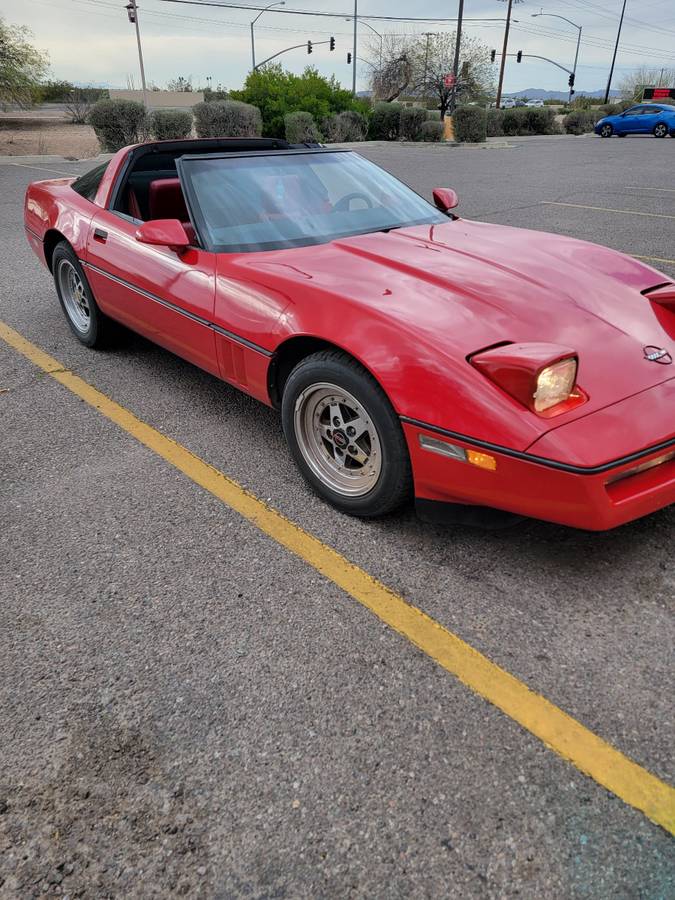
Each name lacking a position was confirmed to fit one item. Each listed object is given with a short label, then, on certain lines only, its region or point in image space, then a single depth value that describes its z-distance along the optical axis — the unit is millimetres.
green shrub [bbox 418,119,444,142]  27609
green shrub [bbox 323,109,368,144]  26969
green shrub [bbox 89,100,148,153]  21094
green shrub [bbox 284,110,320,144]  24484
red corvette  2066
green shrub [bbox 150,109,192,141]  22047
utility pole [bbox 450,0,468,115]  33097
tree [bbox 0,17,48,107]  32750
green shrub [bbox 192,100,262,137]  23203
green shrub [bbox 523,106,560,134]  34469
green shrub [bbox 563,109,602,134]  35281
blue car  29156
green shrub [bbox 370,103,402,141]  28641
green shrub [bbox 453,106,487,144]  27188
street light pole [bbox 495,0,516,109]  42006
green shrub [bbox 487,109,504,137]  33531
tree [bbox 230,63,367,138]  25703
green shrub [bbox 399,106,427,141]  28203
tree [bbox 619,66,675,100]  81875
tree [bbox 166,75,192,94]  69688
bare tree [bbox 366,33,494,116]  56594
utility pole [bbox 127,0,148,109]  29047
